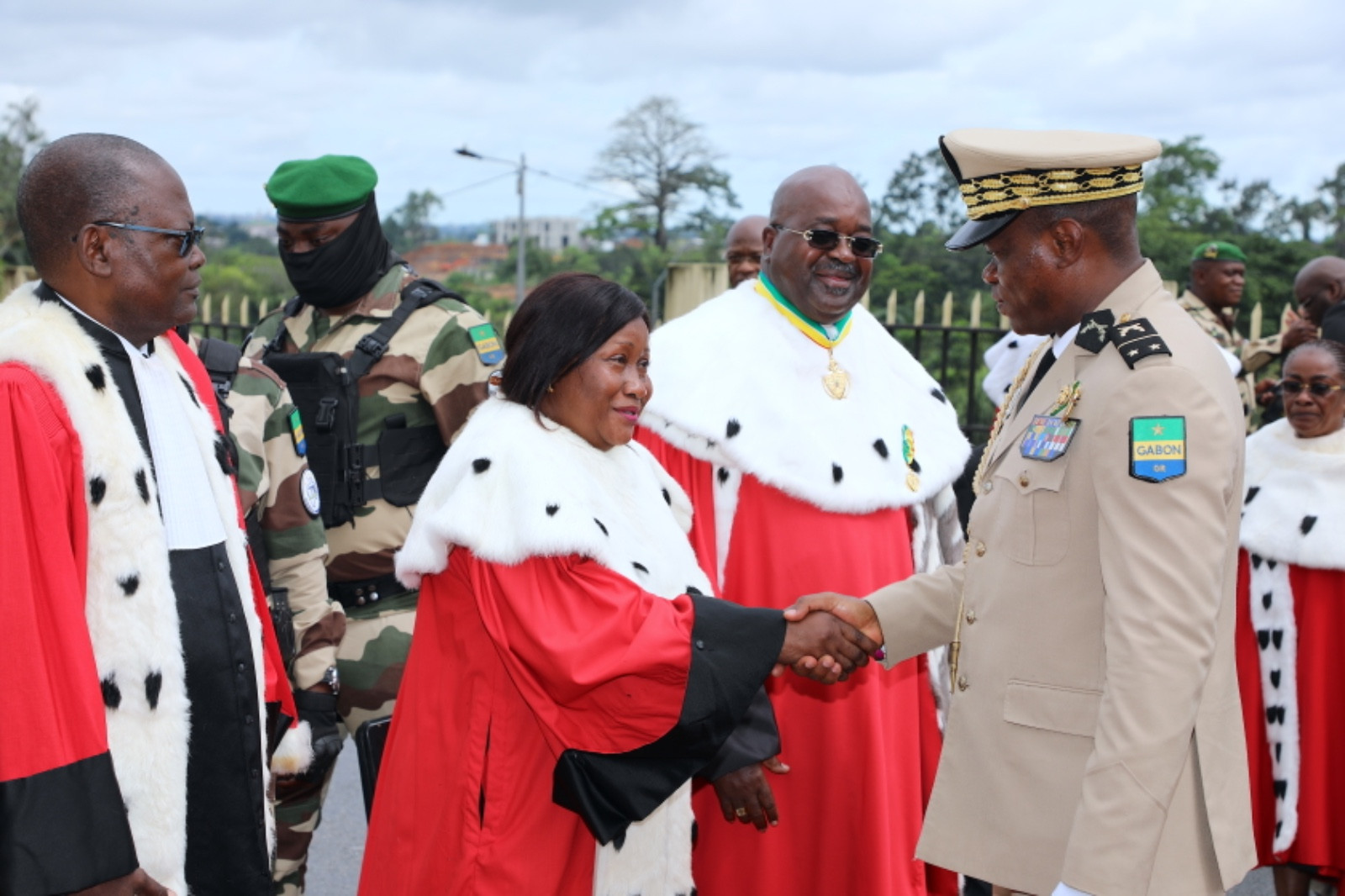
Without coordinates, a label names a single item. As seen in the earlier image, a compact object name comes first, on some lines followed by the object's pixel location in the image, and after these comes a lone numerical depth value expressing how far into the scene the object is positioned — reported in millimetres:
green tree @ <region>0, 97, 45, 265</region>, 30562
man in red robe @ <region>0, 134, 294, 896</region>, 2223
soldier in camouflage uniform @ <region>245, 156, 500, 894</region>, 4133
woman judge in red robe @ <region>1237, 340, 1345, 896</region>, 4770
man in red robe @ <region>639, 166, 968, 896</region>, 3830
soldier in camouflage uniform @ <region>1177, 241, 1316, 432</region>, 8133
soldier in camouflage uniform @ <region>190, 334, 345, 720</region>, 3662
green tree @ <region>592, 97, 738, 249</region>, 33125
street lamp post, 27381
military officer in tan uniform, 2268
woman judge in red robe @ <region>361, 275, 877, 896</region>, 2730
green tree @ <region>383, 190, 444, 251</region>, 48656
